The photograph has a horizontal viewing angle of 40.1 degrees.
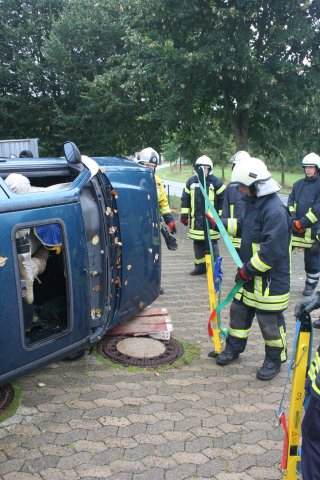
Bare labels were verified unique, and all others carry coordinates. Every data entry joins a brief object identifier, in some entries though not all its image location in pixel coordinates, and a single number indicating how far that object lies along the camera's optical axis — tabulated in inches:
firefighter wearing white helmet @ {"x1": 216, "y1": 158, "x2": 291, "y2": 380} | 143.7
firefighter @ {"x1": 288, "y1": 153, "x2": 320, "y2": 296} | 244.5
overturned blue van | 115.0
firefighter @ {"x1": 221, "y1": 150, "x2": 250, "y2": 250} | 229.6
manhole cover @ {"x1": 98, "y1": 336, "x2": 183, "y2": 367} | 164.2
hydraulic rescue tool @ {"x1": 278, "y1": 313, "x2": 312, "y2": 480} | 94.7
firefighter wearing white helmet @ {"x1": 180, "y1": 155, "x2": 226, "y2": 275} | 275.7
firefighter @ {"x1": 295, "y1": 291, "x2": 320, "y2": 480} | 81.6
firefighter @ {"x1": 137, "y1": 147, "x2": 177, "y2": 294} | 232.1
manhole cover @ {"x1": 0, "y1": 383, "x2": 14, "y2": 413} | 133.5
